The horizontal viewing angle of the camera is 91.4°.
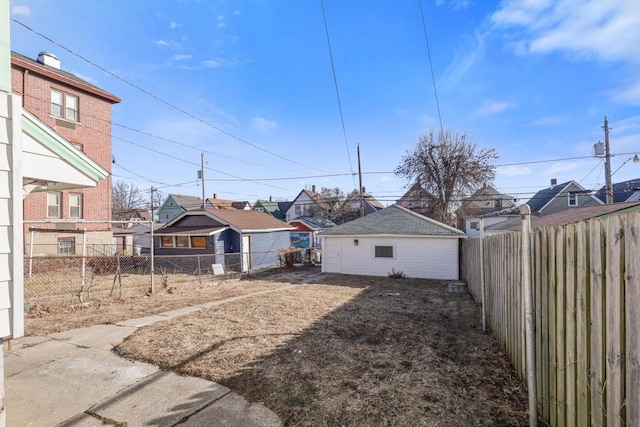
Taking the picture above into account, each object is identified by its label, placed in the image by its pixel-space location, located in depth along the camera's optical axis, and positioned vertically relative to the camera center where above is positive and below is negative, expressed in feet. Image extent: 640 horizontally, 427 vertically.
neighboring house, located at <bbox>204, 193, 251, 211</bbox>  123.73 +7.36
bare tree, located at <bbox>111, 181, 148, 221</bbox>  163.43 +13.00
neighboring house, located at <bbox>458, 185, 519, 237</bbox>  81.38 +2.74
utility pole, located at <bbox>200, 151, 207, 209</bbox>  91.15 +15.21
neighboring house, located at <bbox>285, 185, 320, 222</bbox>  143.54 +6.01
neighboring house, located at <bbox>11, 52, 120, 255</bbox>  51.37 +17.70
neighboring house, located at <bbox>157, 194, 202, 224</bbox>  148.15 +7.66
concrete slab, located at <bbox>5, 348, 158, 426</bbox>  9.61 -5.93
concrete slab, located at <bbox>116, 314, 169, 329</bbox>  19.59 -6.52
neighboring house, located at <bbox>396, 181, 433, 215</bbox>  83.34 +5.71
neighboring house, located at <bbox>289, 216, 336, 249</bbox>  101.45 -4.77
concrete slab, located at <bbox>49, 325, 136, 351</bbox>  16.11 -6.31
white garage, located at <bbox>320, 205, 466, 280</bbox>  45.12 -4.65
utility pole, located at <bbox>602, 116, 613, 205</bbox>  65.67 +11.54
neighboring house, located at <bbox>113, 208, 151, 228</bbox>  141.49 +3.65
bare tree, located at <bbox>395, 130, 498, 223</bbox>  78.38 +12.30
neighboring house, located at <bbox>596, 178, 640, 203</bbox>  84.43 +5.77
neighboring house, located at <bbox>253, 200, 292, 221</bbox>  160.68 +6.43
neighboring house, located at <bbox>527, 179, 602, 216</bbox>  95.50 +4.74
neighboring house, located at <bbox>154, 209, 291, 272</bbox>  61.41 -3.40
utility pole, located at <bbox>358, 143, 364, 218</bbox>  78.38 +10.72
